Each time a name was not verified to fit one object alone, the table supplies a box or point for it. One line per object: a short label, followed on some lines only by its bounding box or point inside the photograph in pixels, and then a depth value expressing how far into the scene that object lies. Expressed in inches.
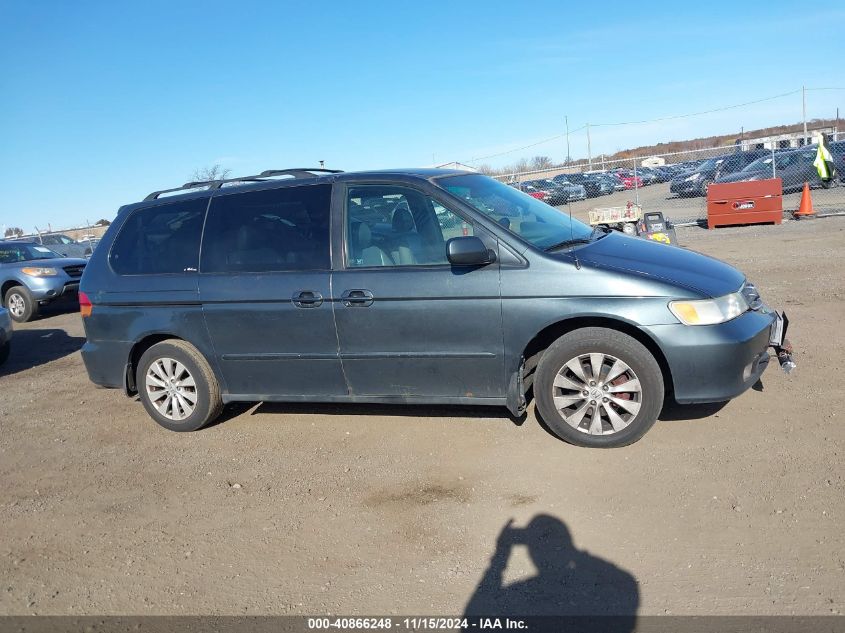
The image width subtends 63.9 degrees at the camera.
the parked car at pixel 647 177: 1775.3
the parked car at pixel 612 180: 1445.9
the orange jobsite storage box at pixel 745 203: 616.1
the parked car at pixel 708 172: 1008.9
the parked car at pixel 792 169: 866.1
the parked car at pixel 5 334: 333.1
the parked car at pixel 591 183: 1224.5
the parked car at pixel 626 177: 1550.2
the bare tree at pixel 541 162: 1833.2
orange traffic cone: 633.7
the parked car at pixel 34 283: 477.1
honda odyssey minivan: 164.6
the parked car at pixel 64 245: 848.5
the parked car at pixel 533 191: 912.8
